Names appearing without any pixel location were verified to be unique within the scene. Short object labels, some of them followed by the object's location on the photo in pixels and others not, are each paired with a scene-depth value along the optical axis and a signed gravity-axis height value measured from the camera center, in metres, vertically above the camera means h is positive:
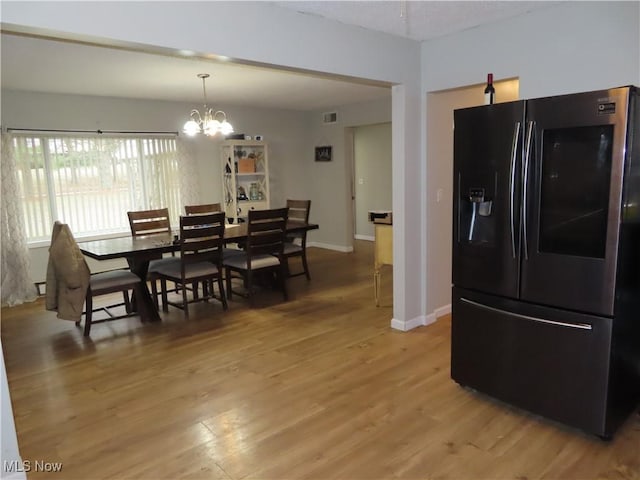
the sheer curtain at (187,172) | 6.20 +0.09
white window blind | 5.23 +0.03
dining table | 3.99 -0.61
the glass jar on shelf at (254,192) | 6.97 -0.23
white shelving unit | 6.60 +0.00
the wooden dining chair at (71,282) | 3.71 -0.84
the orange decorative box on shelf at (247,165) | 6.69 +0.17
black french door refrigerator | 2.07 -0.41
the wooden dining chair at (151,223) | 4.92 -0.47
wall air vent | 7.26 +0.90
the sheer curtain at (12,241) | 4.88 -0.60
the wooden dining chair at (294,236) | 5.30 -0.66
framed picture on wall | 7.41 +0.34
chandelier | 4.68 +0.52
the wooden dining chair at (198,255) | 4.15 -0.71
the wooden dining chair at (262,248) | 4.52 -0.73
